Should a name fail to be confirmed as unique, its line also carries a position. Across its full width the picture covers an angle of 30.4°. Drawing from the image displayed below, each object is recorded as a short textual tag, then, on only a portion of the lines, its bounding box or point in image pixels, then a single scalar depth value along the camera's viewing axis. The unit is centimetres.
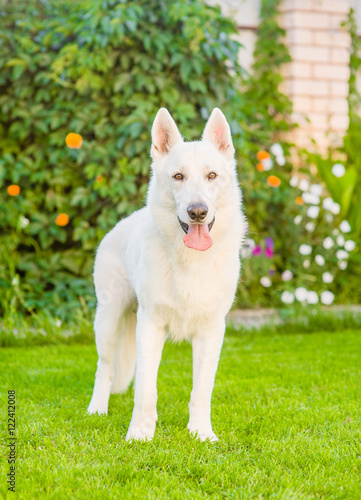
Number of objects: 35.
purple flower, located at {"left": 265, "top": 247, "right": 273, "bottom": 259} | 607
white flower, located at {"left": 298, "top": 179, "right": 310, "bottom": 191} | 659
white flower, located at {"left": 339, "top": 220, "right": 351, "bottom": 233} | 636
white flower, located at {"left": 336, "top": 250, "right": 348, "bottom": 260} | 631
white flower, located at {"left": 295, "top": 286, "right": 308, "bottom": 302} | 581
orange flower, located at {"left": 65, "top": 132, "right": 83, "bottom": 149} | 539
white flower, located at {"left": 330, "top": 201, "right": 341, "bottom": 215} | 643
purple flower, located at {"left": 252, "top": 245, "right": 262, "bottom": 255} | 605
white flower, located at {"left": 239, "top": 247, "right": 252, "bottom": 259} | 600
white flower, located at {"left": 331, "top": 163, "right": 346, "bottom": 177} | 664
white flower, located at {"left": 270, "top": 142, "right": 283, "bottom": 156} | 667
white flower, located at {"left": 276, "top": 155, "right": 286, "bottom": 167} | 673
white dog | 293
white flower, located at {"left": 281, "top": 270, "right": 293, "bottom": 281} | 605
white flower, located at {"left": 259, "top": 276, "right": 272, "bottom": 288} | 599
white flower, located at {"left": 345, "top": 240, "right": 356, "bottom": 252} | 627
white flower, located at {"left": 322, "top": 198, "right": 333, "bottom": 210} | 642
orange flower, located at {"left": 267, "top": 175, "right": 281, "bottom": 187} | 630
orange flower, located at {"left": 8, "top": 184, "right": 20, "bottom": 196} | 556
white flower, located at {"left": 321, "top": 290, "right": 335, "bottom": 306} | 592
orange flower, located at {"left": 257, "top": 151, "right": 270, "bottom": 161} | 628
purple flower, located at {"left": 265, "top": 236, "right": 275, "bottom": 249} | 613
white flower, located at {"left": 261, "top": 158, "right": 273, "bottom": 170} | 634
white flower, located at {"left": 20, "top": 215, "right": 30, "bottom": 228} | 549
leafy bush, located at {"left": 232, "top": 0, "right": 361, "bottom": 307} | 609
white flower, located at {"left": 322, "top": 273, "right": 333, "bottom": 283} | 610
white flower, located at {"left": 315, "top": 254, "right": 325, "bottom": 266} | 622
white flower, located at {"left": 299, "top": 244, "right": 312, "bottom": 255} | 616
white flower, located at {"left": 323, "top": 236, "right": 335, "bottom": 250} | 630
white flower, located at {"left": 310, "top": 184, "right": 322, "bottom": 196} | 647
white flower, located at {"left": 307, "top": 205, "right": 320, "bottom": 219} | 635
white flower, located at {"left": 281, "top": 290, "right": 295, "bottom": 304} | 580
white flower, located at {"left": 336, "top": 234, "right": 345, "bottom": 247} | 638
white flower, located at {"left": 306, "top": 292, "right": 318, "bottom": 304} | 584
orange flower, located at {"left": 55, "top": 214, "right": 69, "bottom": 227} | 554
